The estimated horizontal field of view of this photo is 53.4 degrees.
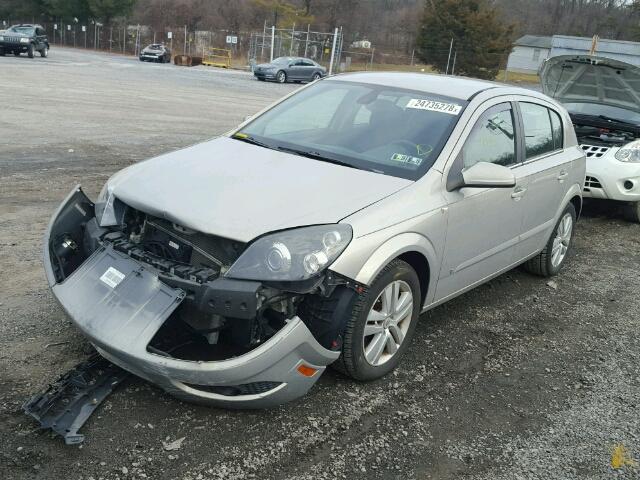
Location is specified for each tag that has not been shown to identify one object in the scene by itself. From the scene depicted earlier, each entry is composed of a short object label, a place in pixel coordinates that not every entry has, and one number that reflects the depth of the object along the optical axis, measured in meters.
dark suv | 32.81
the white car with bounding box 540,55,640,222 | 7.86
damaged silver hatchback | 3.00
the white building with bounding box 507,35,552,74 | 78.19
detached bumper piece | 2.93
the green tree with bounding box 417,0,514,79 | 50.50
